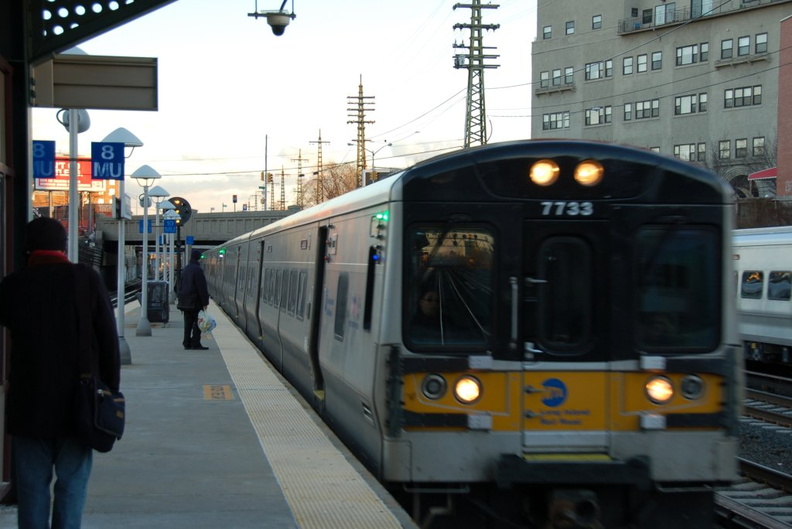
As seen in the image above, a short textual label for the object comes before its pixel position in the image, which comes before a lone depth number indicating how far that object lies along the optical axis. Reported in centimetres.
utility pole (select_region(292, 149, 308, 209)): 13588
